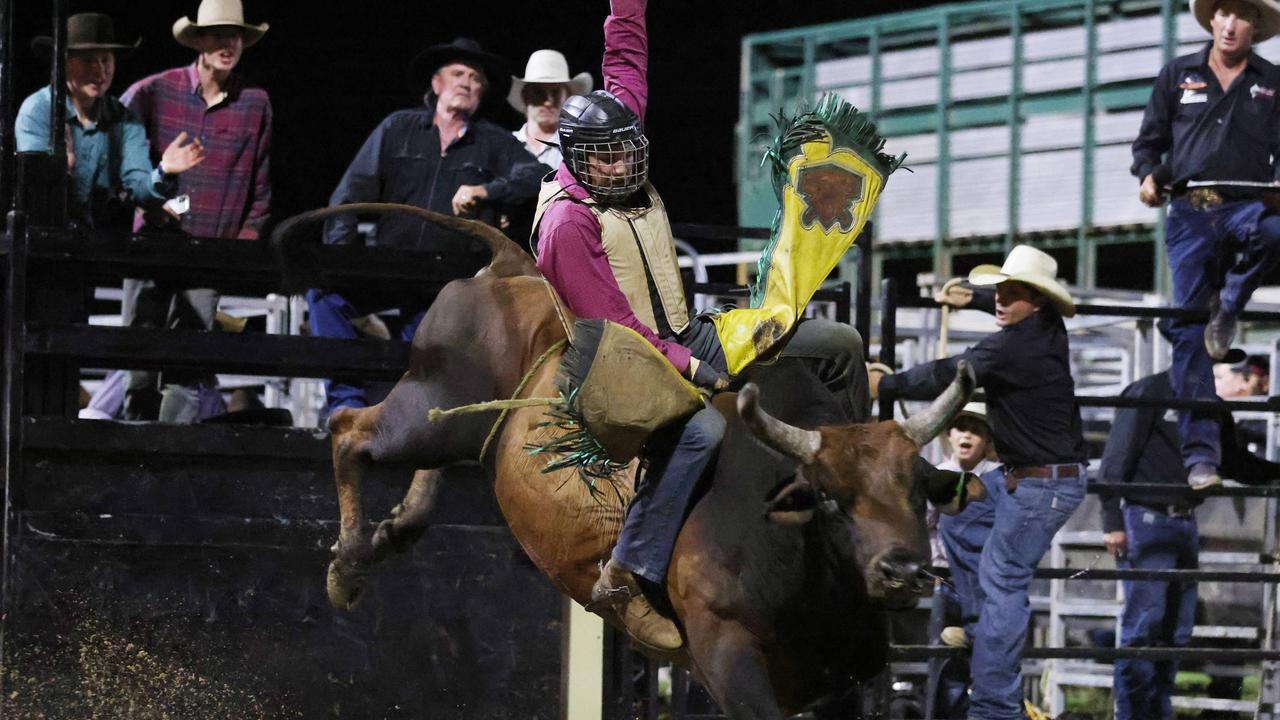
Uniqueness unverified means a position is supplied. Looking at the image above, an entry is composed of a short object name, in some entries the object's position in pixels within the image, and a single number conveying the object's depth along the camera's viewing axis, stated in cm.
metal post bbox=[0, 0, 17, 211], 1152
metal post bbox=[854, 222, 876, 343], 1322
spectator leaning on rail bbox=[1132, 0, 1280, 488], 1378
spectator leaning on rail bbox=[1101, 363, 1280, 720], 1437
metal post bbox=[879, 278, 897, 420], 1322
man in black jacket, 1365
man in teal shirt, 1298
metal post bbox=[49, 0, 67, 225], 1146
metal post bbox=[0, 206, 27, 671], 1126
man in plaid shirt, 1378
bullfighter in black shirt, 1274
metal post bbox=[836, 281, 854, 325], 1341
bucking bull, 905
